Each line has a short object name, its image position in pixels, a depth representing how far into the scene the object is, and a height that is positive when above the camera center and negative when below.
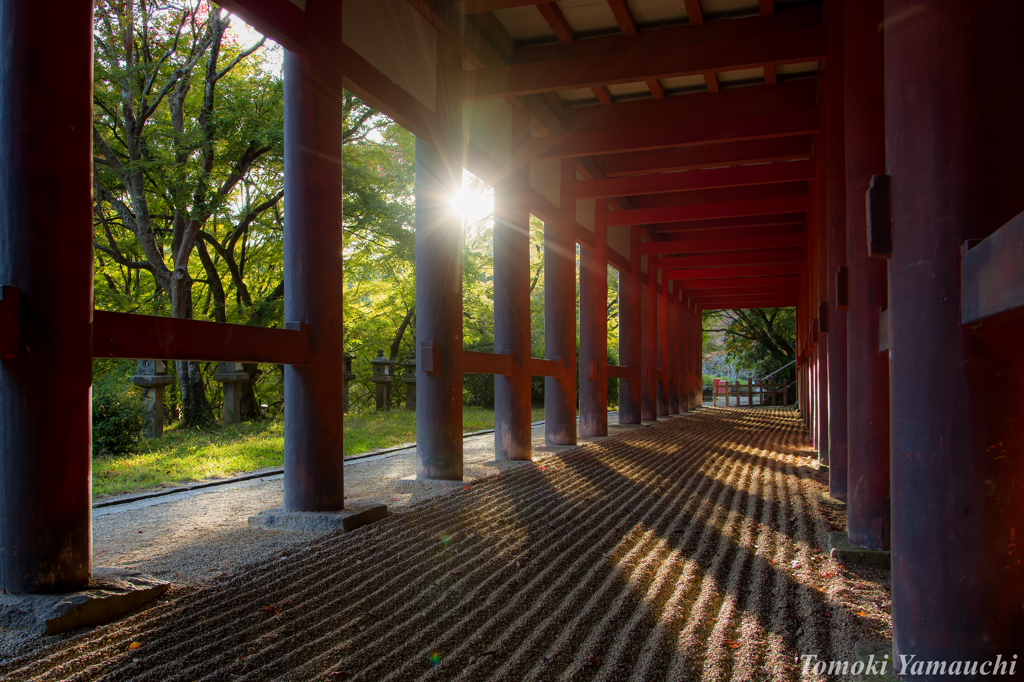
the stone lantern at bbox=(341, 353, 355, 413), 13.18 -0.10
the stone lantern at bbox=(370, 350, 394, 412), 14.72 -0.26
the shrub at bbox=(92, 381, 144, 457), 8.44 -0.66
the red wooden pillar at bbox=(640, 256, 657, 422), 15.62 +0.38
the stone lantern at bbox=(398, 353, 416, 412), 14.60 -0.35
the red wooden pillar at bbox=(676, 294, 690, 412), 21.06 +0.23
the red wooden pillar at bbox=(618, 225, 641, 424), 14.12 +0.37
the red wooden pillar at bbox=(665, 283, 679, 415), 19.02 +0.30
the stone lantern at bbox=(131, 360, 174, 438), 10.34 -0.42
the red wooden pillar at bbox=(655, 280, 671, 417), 18.19 +0.33
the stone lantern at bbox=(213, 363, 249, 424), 12.12 -0.38
